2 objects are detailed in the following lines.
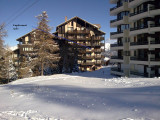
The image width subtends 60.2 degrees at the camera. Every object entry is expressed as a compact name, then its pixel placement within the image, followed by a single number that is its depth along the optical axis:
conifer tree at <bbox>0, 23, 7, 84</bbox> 25.94
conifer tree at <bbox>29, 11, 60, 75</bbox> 28.27
